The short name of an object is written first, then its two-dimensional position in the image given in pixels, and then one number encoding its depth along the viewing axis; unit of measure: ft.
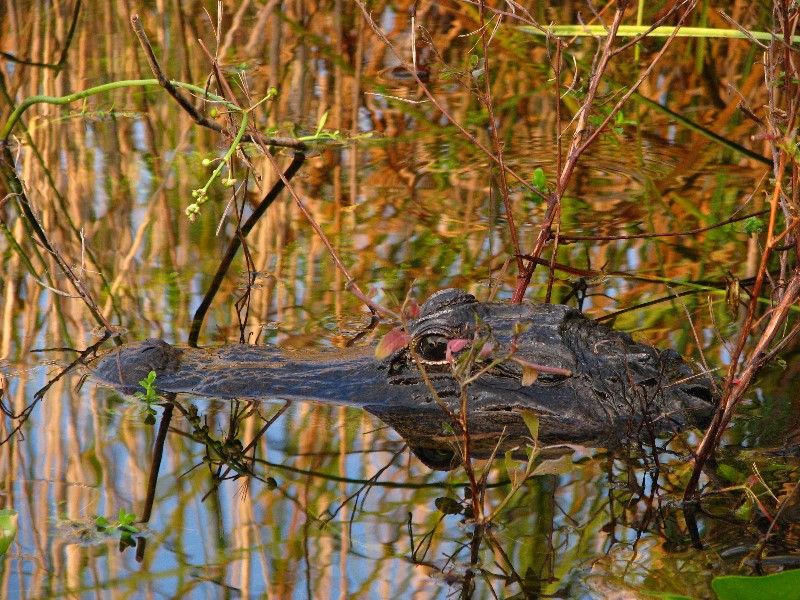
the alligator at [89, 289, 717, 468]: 23.45
